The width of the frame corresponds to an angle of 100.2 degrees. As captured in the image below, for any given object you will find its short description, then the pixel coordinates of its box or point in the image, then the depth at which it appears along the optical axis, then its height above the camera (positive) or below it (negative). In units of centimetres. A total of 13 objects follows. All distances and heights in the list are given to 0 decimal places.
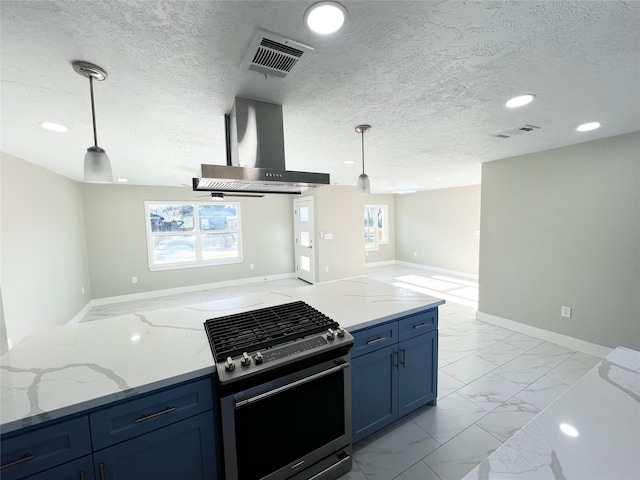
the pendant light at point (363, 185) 246 +30
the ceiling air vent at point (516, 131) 239 +78
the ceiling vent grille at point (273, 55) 118 +78
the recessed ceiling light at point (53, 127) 206 +77
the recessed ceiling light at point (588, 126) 233 +78
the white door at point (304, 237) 615 -44
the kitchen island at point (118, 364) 103 -67
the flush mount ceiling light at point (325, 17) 100 +79
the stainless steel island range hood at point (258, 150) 171 +47
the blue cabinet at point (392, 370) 178 -110
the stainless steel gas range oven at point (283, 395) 129 -93
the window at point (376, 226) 835 -26
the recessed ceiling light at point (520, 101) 178 +79
